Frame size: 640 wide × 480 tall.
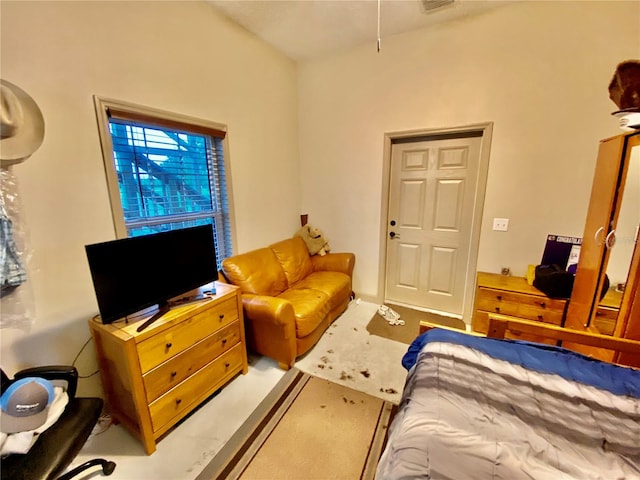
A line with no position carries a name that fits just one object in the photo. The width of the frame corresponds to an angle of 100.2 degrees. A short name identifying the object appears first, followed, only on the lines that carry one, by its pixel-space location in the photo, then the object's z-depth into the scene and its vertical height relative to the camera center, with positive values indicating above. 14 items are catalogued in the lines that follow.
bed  0.83 -0.84
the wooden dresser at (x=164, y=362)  1.45 -1.02
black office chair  1.05 -1.06
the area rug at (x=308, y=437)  1.44 -1.47
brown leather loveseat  2.14 -0.97
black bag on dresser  2.13 -0.74
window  1.76 +0.16
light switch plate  2.58 -0.33
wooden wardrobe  1.48 -0.34
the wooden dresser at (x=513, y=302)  2.20 -0.95
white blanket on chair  1.06 -1.00
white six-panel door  2.77 -0.32
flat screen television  1.41 -0.46
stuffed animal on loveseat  3.40 -0.62
